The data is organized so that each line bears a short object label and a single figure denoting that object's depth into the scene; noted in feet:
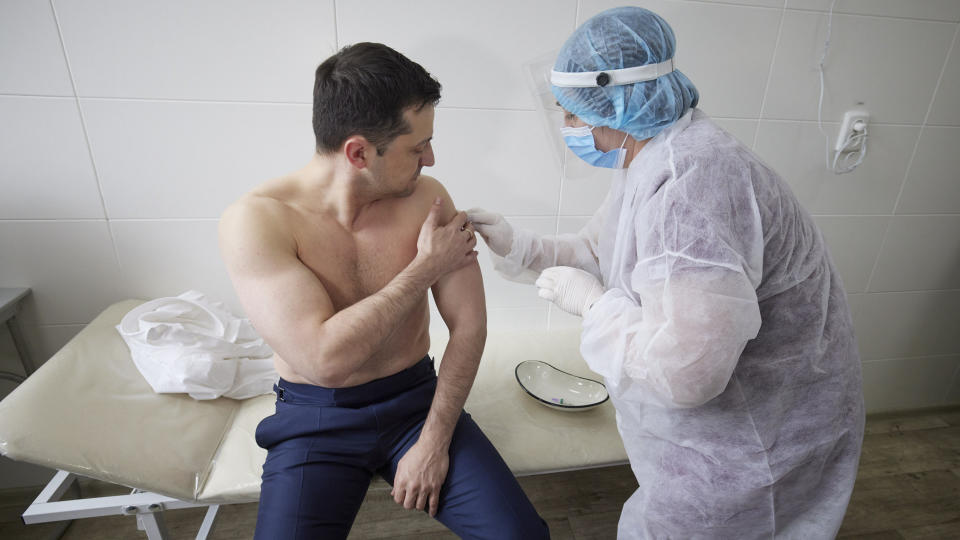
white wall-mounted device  6.05
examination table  3.79
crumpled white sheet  4.60
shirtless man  3.38
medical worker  2.80
